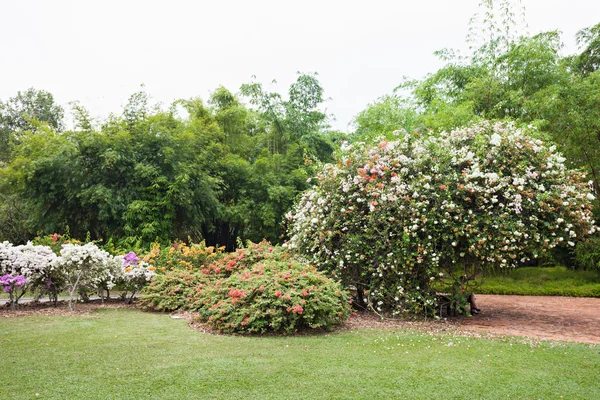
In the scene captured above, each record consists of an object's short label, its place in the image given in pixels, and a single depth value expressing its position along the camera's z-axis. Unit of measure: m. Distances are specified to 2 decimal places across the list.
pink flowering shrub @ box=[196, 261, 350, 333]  5.93
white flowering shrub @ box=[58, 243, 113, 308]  7.74
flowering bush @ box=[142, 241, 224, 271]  10.00
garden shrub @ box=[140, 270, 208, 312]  8.20
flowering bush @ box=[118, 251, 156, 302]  9.22
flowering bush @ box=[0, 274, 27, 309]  7.75
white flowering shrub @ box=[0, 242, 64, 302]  7.92
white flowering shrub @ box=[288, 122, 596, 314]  6.98
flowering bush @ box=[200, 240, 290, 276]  8.84
